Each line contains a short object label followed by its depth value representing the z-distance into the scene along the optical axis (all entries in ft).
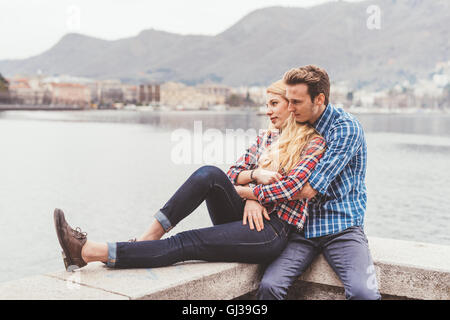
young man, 8.68
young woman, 8.68
